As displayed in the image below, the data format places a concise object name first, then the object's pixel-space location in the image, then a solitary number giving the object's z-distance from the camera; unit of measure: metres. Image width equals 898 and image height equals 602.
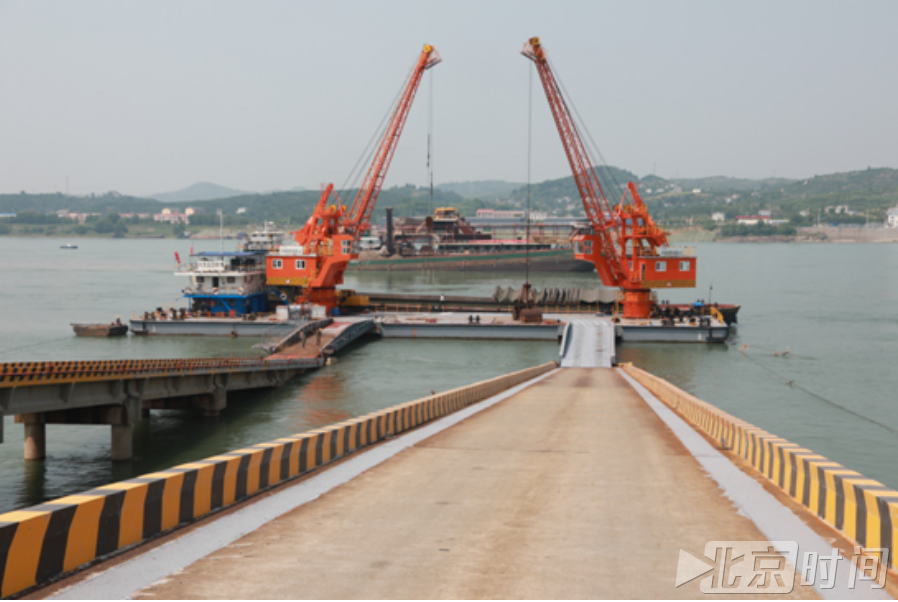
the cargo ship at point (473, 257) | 170.38
